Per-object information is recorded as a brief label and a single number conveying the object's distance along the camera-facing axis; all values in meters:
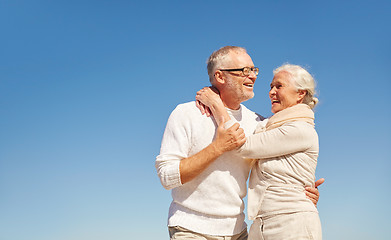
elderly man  3.99
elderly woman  3.75
